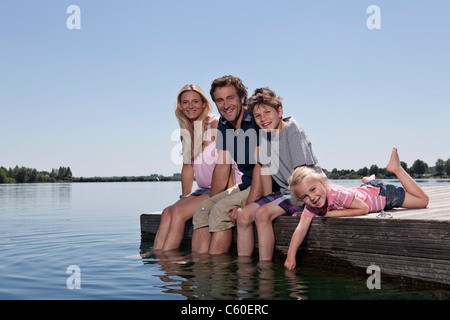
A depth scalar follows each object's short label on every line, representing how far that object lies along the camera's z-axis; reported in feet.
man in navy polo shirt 15.33
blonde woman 16.76
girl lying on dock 12.82
